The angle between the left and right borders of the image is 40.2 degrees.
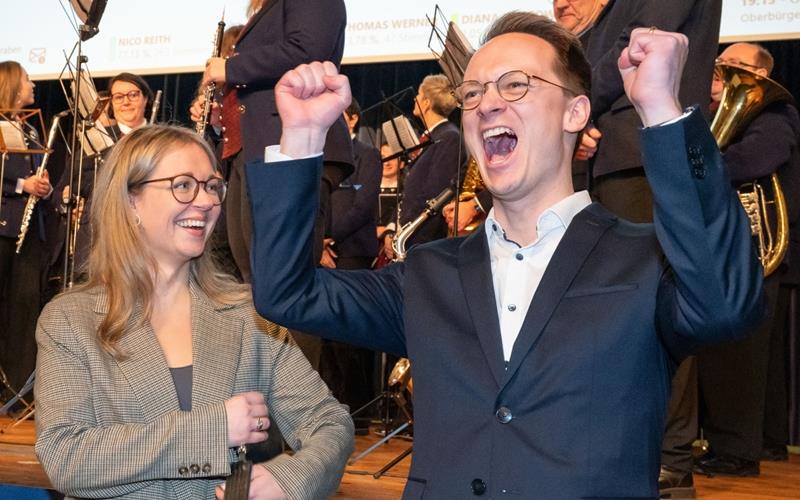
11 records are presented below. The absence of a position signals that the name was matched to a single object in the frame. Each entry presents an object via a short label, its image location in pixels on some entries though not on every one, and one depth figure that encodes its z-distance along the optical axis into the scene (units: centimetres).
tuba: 411
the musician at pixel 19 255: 611
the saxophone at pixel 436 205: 436
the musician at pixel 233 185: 371
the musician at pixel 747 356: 432
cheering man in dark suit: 153
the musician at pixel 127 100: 593
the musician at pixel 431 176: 532
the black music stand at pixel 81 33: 443
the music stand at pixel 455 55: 360
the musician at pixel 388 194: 658
